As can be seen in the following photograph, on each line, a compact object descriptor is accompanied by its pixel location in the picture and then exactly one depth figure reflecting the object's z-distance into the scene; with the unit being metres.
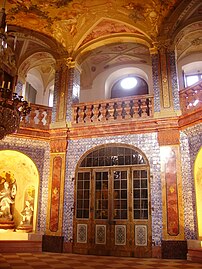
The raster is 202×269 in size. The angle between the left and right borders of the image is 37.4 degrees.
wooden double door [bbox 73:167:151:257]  9.00
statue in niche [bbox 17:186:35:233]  10.30
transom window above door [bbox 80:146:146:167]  9.70
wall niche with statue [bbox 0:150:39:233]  10.52
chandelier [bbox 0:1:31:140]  6.42
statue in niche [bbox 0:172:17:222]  10.76
